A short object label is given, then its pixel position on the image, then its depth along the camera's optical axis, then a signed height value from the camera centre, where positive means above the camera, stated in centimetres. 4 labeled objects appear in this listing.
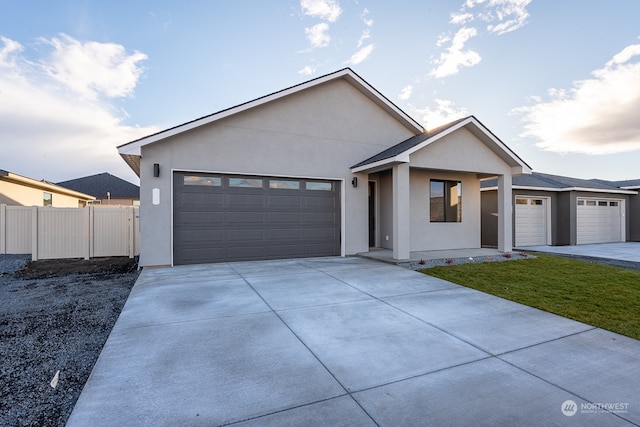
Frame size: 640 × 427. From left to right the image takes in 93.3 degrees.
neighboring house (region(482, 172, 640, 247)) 1430 +10
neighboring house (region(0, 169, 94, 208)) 1330 +127
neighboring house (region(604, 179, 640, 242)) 1691 -2
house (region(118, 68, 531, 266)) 842 +119
